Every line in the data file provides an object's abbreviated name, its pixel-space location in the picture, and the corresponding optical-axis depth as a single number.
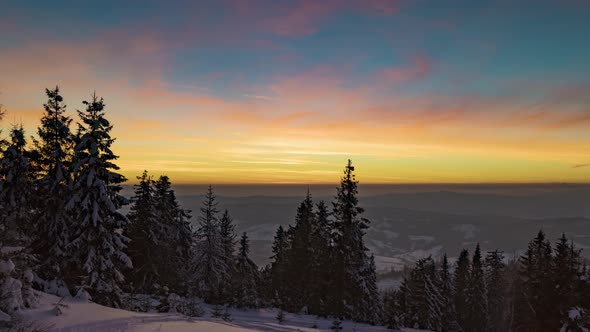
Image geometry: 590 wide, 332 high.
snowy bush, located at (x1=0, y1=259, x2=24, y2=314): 9.19
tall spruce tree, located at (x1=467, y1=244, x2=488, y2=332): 53.81
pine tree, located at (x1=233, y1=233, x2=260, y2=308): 27.12
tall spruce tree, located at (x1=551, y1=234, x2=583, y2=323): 27.97
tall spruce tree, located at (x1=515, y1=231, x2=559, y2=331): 30.39
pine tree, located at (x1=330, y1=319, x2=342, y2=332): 18.95
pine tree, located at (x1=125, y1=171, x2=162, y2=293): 32.56
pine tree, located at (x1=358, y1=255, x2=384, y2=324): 34.22
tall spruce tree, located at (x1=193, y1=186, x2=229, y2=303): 38.34
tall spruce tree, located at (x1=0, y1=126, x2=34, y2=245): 23.69
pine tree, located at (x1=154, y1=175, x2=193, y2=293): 34.56
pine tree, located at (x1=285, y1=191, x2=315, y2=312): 37.34
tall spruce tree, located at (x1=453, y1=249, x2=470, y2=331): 55.47
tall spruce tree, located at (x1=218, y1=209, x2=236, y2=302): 47.06
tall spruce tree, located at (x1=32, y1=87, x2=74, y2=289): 22.80
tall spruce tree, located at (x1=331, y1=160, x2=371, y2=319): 34.03
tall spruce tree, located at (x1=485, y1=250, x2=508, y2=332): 57.22
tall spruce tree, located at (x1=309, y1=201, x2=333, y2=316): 34.38
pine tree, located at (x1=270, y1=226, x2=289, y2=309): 41.22
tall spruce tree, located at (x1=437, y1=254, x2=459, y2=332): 51.22
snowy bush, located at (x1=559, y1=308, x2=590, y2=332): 23.53
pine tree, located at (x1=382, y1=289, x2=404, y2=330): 21.00
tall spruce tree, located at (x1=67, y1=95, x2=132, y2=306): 21.73
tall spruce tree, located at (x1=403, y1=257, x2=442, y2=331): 45.84
